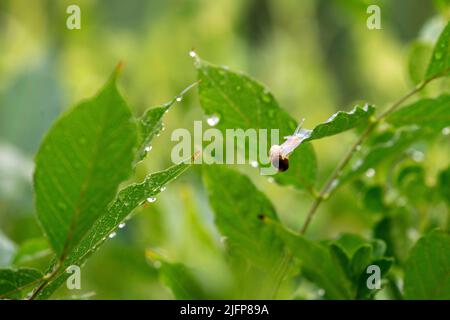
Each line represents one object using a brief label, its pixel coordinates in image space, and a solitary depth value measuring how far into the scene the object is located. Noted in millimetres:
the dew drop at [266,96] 538
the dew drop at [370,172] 580
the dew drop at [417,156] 633
